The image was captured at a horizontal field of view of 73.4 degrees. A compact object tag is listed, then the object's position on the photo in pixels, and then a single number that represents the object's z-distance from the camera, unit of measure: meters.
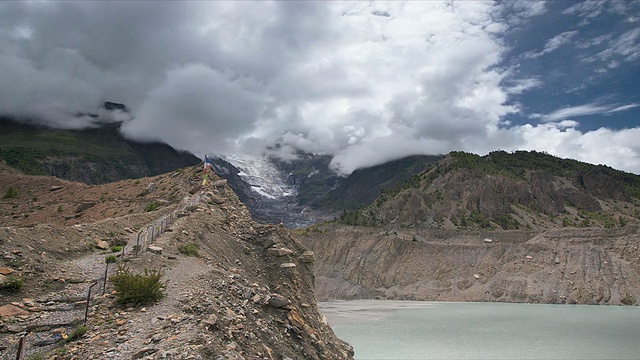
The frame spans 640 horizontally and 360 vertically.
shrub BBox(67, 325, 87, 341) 10.05
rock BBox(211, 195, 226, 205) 25.83
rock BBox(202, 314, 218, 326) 10.60
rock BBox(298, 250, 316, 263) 21.86
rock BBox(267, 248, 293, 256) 20.17
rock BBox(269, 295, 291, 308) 15.49
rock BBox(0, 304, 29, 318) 10.79
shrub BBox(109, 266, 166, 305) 11.81
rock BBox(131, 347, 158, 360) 8.86
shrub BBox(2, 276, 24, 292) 11.94
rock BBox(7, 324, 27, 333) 10.23
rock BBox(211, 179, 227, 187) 30.19
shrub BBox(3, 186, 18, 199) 45.84
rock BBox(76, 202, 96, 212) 36.88
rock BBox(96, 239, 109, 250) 19.84
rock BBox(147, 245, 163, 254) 16.58
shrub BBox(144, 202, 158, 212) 31.27
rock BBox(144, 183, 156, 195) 38.68
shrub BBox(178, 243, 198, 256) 17.70
